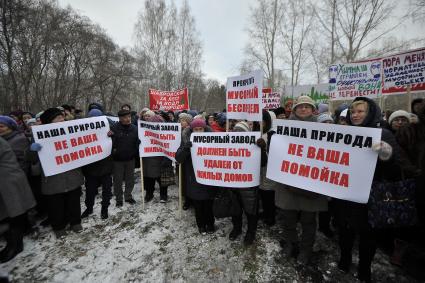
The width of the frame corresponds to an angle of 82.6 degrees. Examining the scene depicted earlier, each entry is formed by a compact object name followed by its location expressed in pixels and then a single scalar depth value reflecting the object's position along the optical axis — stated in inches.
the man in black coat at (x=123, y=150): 205.9
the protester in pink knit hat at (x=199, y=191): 167.6
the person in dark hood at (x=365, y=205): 111.7
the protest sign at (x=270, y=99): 343.9
